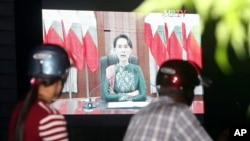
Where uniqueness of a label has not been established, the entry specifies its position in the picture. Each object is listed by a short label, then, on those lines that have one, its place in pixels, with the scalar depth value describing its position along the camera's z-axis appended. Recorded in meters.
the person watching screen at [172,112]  4.82
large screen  7.86
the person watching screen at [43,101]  4.67
